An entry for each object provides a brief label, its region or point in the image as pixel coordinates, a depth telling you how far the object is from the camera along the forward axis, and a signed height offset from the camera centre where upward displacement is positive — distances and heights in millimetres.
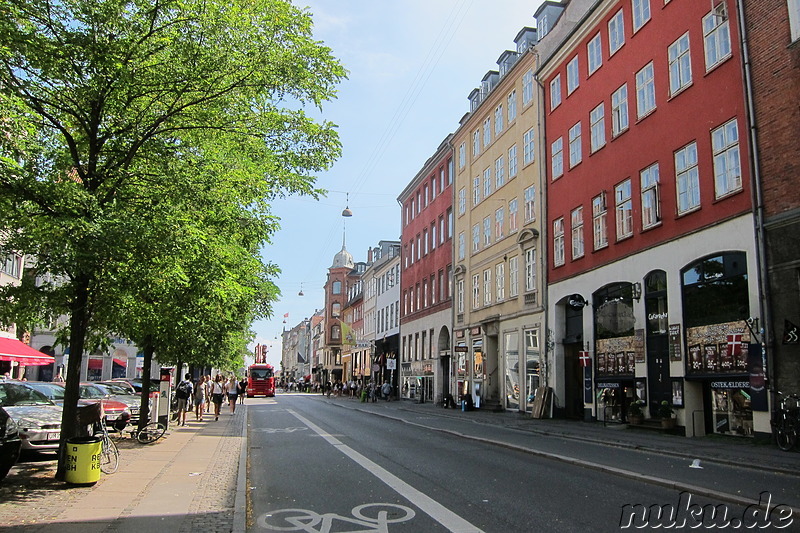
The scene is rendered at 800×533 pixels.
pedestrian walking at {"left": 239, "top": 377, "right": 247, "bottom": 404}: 40625 -737
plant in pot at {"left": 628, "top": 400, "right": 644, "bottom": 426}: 21234 -1031
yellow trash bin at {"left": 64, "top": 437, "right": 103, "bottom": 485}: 9703 -1279
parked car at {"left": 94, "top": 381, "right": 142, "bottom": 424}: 21969 -769
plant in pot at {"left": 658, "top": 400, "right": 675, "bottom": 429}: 19606 -996
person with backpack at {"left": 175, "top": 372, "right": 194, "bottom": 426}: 24223 -744
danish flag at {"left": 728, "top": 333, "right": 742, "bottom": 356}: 17484 +962
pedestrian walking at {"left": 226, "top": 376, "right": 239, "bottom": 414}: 33281 -843
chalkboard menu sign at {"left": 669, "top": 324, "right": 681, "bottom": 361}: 19781 +1128
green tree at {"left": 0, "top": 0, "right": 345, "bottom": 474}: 9164 +3985
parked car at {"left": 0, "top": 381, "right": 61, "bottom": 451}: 12438 -939
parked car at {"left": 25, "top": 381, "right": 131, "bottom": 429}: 16609 -712
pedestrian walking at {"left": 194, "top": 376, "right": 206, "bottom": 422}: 27527 -1077
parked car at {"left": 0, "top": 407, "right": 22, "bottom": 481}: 9344 -991
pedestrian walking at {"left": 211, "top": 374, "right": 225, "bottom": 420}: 28188 -845
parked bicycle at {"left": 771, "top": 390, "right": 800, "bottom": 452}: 14234 -928
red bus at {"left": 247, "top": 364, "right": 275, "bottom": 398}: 64188 -548
